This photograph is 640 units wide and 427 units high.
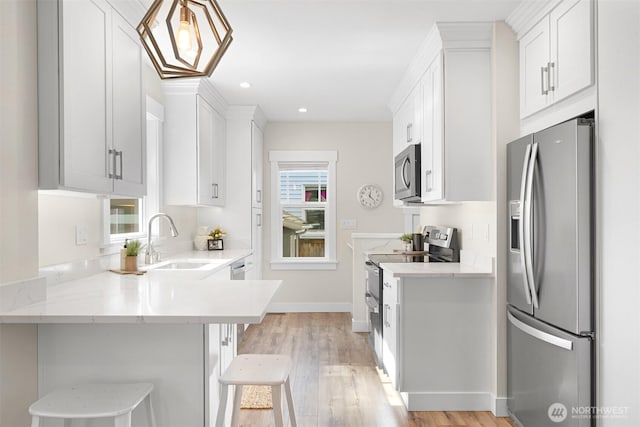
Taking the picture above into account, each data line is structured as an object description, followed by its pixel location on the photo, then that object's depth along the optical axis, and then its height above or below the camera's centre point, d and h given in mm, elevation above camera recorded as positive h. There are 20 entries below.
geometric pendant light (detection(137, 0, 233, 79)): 1180 +478
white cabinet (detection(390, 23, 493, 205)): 2926 +674
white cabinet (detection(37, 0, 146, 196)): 1810 +511
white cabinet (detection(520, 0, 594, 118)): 2061 +815
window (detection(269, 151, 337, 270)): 6016 +77
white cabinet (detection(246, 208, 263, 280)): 5144 -363
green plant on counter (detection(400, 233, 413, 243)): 4414 -230
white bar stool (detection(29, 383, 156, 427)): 1459 -634
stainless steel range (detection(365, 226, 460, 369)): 3562 -374
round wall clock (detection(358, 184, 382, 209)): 5988 +248
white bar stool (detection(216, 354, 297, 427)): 1792 -663
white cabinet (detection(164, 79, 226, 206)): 4008 +647
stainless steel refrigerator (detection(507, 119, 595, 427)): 2004 -299
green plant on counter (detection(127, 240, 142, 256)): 2787 -206
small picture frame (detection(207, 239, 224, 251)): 4777 -319
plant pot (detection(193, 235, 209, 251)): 4766 -287
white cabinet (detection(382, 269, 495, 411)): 2900 -827
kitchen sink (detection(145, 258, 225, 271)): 3432 -381
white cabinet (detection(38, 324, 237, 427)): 1759 -572
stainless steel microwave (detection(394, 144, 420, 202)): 3656 +347
